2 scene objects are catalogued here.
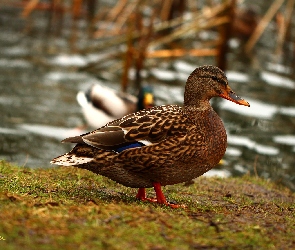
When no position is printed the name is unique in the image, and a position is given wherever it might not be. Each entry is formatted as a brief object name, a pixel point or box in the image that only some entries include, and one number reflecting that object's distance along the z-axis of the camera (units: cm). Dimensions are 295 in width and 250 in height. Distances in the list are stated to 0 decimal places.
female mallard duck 1121
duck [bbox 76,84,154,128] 2500
